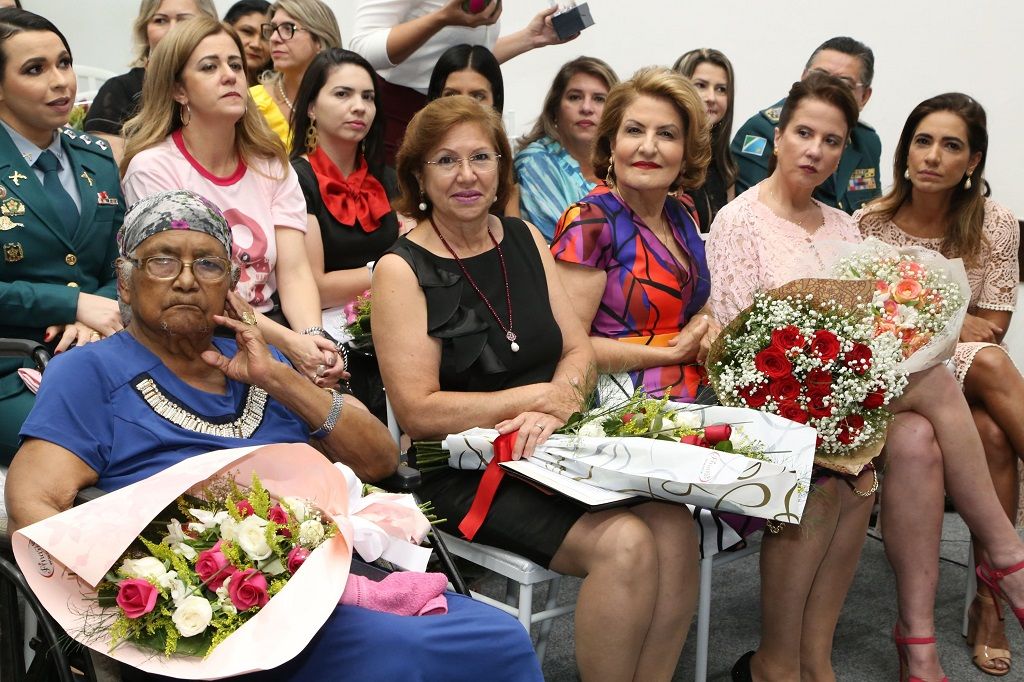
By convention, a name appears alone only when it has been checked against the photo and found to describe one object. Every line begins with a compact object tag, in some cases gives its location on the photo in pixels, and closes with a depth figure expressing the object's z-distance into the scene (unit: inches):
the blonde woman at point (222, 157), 125.5
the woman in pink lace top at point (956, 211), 154.7
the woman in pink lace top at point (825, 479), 116.4
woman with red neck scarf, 143.5
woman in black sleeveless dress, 100.1
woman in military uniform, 110.6
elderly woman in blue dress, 82.0
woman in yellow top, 167.6
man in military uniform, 178.9
